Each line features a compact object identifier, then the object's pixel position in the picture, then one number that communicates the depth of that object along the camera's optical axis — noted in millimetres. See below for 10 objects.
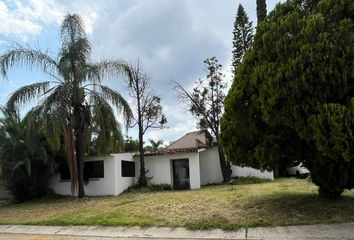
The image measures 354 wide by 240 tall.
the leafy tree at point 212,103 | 27391
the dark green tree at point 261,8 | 24856
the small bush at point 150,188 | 21691
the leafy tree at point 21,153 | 18203
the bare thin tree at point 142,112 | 23266
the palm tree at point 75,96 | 17656
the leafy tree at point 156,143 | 45159
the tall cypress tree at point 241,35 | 32906
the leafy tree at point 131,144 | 37450
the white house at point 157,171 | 20828
